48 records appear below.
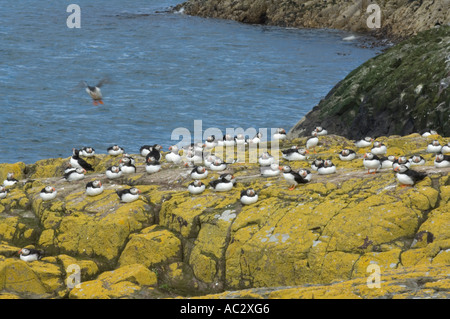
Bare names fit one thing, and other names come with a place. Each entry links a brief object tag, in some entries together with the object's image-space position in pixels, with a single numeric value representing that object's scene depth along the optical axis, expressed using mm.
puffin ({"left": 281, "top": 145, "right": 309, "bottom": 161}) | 27031
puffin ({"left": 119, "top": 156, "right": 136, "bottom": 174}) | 26984
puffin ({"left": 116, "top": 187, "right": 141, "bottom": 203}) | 23719
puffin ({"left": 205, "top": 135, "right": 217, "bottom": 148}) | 31031
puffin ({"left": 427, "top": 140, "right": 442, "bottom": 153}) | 25609
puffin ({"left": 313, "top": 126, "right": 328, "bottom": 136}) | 32188
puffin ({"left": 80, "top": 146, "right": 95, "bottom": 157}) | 31641
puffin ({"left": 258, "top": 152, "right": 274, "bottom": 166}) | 26172
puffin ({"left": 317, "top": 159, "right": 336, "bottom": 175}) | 23688
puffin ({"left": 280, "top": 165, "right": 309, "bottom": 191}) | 22547
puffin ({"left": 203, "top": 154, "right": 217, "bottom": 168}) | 26344
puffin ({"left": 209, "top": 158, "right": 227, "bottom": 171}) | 26062
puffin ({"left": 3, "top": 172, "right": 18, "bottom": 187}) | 28938
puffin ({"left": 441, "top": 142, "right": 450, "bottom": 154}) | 24516
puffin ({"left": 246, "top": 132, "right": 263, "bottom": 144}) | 31002
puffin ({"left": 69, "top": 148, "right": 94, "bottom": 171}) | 29984
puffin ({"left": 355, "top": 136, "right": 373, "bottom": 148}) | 28875
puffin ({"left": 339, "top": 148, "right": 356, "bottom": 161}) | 25906
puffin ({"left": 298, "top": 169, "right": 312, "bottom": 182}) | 22906
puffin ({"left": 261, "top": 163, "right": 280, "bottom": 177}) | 24594
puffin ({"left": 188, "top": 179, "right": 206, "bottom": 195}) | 23625
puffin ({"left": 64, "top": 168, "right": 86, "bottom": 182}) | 27156
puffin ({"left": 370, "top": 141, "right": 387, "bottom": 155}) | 26359
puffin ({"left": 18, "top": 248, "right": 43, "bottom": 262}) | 21812
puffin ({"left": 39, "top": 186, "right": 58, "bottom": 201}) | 25250
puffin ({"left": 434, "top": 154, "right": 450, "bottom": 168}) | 22047
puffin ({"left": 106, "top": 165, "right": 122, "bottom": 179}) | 26391
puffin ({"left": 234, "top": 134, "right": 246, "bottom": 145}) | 31125
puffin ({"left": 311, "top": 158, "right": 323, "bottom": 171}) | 24384
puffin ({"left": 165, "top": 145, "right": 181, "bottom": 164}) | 27781
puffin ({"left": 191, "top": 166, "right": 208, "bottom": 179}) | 24969
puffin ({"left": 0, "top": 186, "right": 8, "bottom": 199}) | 27000
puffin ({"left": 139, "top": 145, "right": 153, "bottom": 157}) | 30703
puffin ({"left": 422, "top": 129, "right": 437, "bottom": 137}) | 29312
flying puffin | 28156
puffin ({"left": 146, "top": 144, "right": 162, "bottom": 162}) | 28547
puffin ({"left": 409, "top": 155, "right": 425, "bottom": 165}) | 23000
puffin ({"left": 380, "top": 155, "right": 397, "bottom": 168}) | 23609
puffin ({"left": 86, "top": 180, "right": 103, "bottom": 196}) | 24719
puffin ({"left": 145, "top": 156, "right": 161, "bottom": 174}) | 26766
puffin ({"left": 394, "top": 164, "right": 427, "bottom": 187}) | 20844
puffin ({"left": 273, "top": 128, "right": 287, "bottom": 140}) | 33062
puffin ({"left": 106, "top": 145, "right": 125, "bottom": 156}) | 31531
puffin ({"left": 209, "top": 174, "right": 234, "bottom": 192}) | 23531
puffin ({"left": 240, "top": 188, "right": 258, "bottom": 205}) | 22125
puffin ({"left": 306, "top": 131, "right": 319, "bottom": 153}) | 29609
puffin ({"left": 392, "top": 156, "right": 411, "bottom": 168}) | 22219
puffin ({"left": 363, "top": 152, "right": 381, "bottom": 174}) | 22906
